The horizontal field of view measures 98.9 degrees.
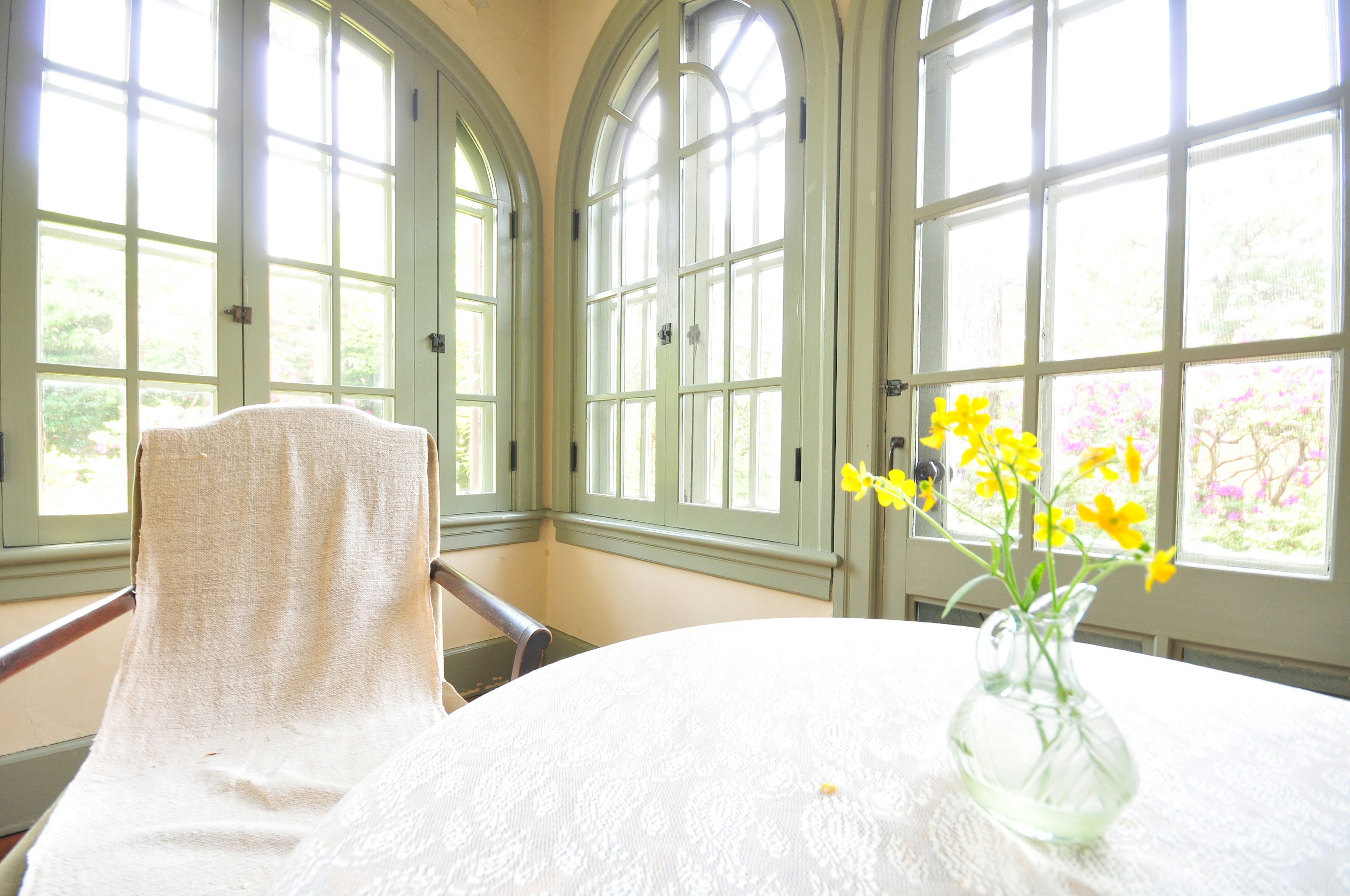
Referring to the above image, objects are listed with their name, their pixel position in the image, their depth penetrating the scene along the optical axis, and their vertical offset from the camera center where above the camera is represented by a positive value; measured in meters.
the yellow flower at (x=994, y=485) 0.47 -0.04
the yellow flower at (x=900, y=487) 0.51 -0.05
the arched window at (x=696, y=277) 1.67 +0.54
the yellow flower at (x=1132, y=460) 0.39 -0.01
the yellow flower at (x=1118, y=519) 0.38 -0.05
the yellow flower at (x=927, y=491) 0.53 -0.05
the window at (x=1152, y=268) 0.98 +0.35
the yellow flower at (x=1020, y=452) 0.45 -0.01
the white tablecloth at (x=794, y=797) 0.37 -0.28
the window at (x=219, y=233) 1.49 +0.60
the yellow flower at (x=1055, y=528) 0.43 -0.07
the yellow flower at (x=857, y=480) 0.54 -0.04
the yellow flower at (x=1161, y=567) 0.36 -0.08
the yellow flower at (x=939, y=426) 0.49 +0.01
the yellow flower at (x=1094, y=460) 0.44 -0.01
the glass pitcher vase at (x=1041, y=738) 0.40 -0.22
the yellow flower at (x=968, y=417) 0.47 +0.02
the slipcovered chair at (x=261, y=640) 0.79 -0.40
